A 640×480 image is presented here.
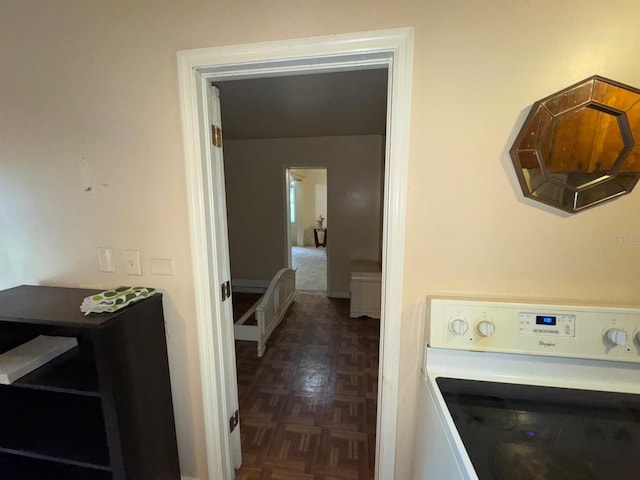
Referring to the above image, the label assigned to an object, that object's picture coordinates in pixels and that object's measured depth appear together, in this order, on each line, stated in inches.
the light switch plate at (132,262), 49.1
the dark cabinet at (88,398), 40.3
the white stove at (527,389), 26.8
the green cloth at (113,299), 40.3
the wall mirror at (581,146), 33.4
